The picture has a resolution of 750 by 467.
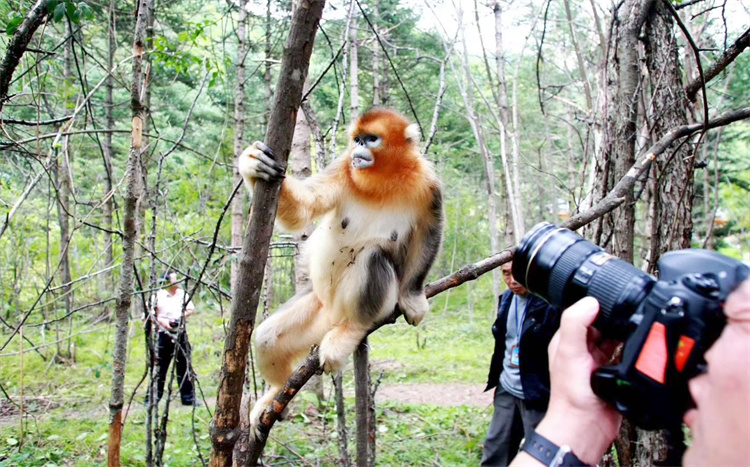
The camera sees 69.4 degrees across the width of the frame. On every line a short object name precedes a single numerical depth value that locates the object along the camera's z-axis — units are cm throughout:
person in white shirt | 742
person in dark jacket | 418
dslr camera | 109
